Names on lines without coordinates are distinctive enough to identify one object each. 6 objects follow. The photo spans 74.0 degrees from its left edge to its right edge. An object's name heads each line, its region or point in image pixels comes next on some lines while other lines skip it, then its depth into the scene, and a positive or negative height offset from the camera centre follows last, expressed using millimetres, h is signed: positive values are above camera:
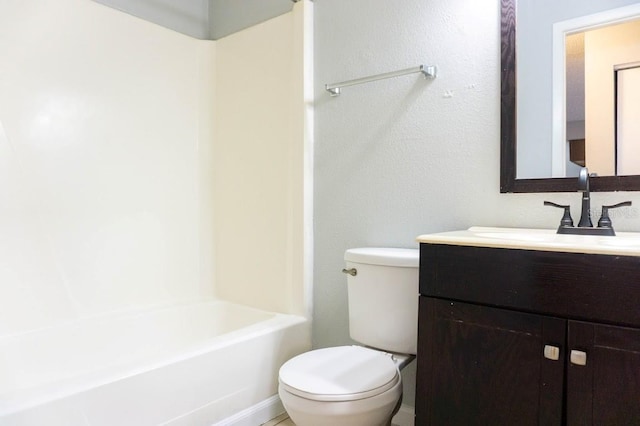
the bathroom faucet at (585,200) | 1341 +21
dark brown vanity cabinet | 988 -321
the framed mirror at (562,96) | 1396 +387
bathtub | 1323 -633
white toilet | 1324 -559
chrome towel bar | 1746 +567
